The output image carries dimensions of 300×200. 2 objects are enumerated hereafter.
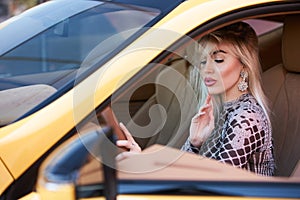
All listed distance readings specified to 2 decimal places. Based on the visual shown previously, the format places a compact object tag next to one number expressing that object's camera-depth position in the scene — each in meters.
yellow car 1.50
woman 2.11
